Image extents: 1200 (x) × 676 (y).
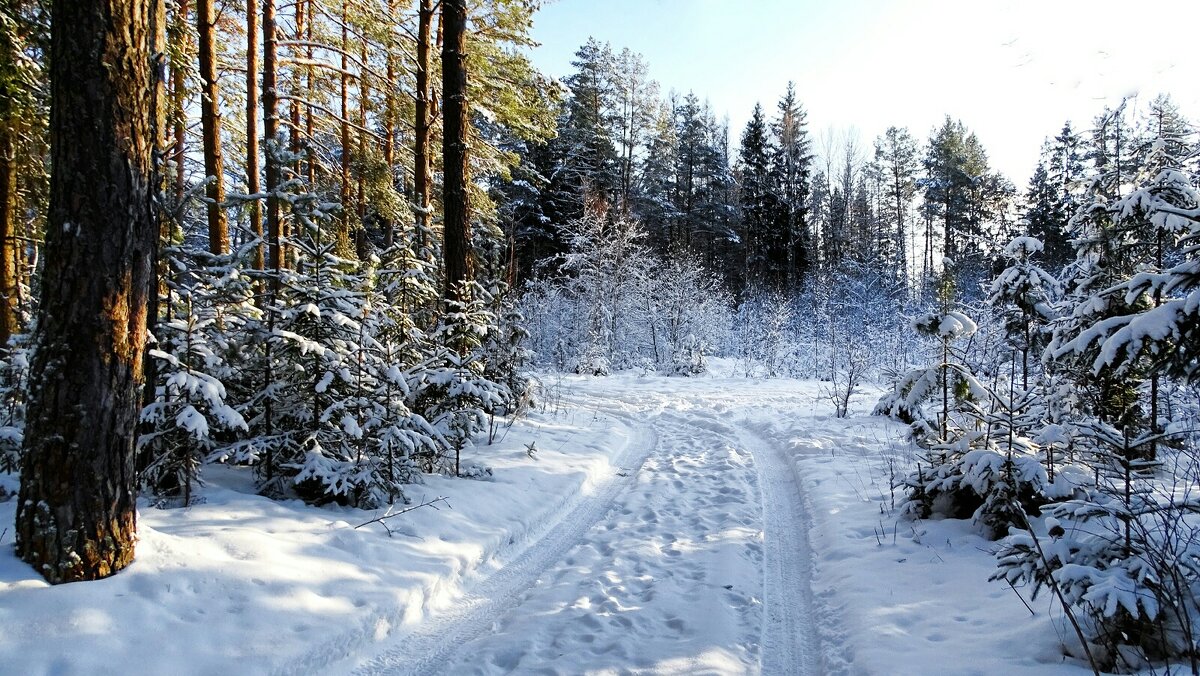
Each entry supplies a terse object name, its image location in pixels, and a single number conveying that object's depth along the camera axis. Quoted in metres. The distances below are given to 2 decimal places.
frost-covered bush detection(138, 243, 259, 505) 4.19
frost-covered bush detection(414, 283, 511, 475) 5.98
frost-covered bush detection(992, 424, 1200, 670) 2.58
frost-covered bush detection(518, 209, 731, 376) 22.77
